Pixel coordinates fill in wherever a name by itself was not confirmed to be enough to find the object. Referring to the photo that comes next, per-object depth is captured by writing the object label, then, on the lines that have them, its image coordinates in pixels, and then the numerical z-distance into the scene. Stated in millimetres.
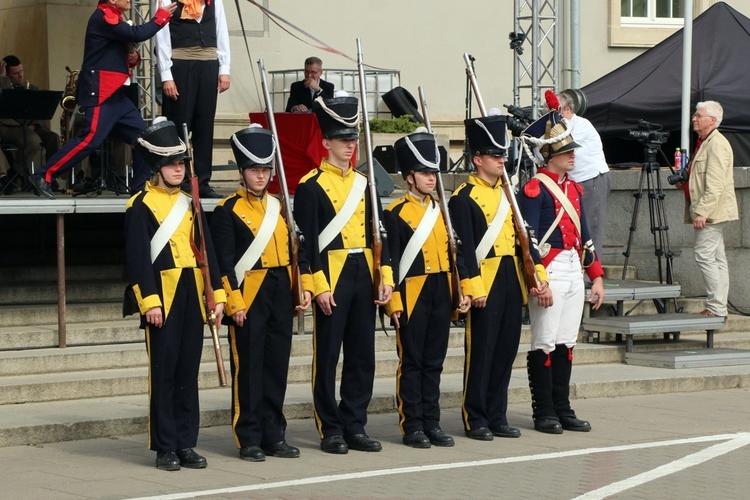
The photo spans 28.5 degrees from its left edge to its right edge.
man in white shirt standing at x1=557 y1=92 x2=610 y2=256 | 13617
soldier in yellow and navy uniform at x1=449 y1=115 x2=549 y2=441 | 9328
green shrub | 18859
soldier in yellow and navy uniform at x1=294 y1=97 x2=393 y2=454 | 8797
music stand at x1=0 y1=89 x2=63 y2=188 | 13391
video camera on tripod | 13984
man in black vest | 11852
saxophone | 14750
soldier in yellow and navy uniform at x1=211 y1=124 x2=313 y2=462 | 8594
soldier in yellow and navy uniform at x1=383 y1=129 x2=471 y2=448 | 9102
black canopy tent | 16328
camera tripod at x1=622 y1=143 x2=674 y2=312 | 13945
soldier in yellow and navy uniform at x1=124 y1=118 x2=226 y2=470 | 8211
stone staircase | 9477
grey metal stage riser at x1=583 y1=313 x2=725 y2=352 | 12523
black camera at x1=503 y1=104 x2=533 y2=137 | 13008
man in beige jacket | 13445
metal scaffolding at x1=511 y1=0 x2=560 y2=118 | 15379
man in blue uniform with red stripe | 11531
